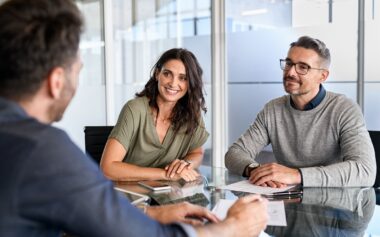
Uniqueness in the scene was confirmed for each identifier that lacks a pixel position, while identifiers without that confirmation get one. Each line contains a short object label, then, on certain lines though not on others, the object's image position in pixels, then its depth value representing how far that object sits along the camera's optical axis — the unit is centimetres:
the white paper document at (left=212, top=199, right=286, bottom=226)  146
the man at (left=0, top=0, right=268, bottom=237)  75
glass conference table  141
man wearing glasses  199
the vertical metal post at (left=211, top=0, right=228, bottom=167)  481
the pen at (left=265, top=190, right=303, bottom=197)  178
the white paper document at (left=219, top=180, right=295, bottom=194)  183
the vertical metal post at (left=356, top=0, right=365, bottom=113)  361
